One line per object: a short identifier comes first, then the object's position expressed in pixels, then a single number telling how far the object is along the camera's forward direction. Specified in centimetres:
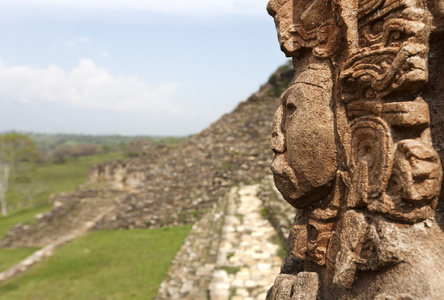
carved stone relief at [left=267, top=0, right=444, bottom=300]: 52
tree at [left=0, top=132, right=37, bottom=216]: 1479
